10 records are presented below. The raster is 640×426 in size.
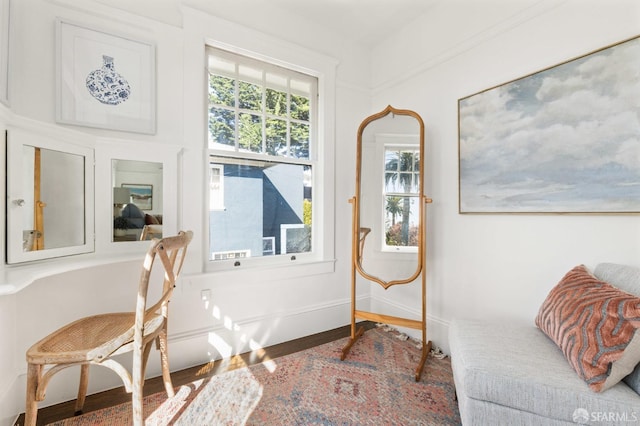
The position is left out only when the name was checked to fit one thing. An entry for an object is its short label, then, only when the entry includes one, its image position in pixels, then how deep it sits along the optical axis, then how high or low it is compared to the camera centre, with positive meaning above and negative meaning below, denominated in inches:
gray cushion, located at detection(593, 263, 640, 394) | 47.8 -11.4
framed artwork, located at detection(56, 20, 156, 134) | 63.8 +32.9
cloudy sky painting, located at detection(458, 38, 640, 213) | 54.5 +17.3
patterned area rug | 58.1 -43.0
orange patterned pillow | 39.8 -18.2
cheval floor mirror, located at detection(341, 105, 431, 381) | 84.0 +2.7
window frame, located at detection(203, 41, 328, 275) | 100.7 +18.9
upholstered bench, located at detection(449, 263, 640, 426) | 39.3 -26.1
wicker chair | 46.2 -23.4
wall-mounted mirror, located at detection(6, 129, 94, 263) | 52.7 +3.4
